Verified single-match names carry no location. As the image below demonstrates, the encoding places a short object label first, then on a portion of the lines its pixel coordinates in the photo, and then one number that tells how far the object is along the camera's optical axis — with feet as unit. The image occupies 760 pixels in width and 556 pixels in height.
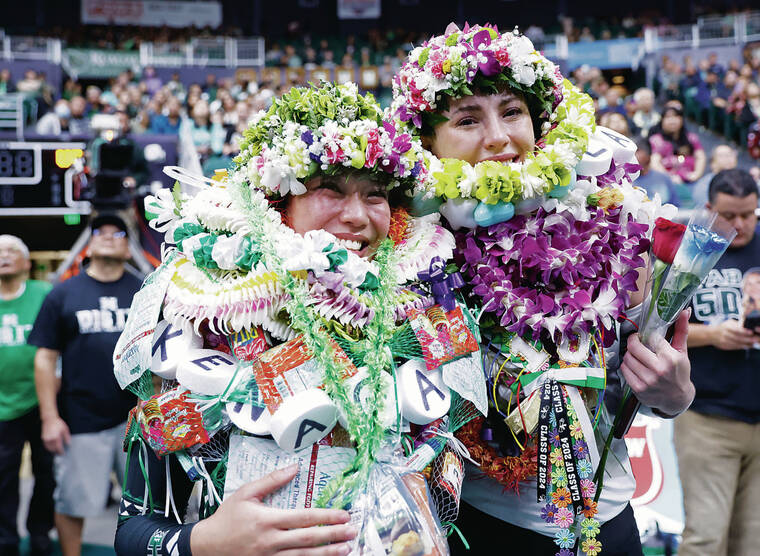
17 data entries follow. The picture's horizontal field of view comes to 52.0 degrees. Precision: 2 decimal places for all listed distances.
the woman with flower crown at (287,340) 4.46
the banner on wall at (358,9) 82.84
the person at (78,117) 42.83
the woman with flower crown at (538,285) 5.68
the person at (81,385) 13.50
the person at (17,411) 14.33
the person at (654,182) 16.55
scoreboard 25.08
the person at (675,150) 26.22
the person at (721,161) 20.52
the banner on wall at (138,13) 76.23
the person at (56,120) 38.62
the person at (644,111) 30.90
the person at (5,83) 48.29
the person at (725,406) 11.27
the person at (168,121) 41.55
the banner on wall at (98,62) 62.75
